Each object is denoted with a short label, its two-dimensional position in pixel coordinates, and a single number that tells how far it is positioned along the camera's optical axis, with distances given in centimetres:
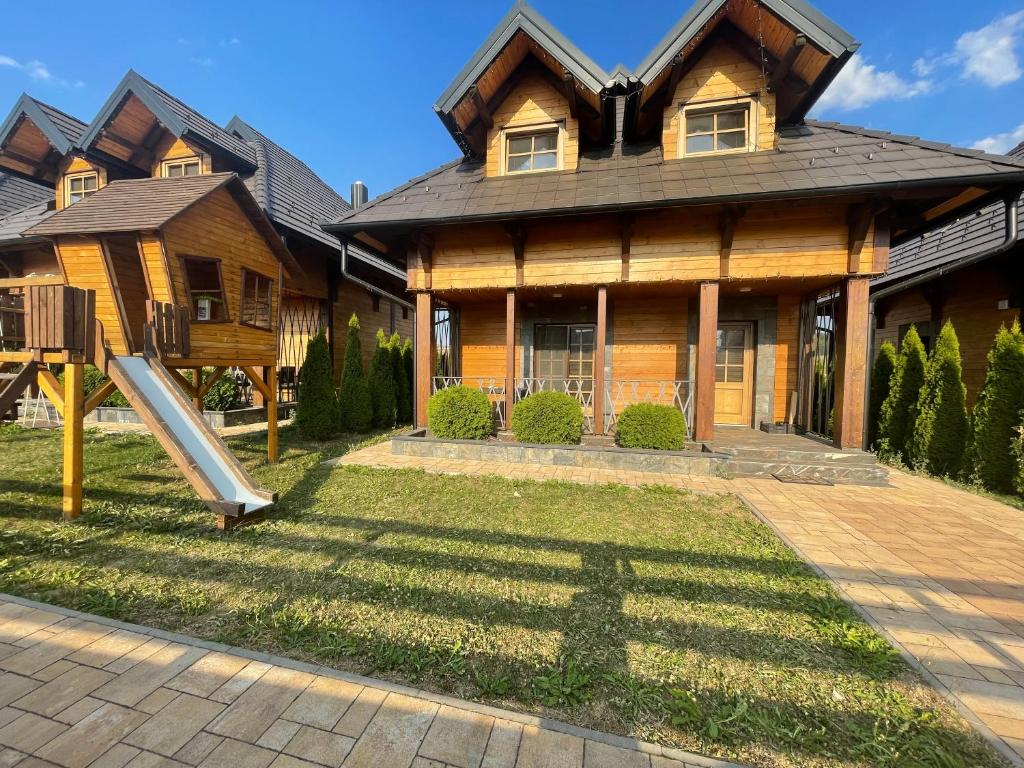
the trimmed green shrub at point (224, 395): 914
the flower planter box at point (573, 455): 579
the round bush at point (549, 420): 646
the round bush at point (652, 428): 602
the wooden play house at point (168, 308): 387
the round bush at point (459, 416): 680
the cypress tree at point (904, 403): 639
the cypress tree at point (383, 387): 942
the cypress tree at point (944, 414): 572
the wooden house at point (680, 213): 585
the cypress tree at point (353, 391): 856
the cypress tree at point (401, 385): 1054
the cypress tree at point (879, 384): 714
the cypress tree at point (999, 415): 512
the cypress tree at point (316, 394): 766
